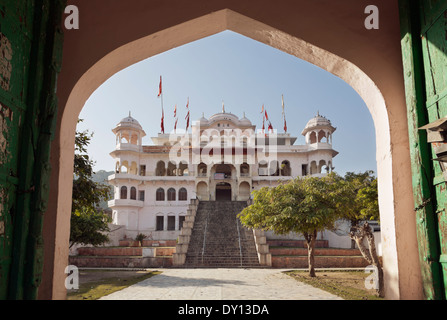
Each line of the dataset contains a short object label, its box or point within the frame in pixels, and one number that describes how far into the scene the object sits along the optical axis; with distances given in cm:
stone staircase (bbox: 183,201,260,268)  2031
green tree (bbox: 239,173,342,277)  1391
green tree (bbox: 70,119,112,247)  1144
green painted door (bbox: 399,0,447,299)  338
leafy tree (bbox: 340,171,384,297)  1051
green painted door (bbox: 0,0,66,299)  313
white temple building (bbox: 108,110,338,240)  3494
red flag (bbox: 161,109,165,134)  3959
